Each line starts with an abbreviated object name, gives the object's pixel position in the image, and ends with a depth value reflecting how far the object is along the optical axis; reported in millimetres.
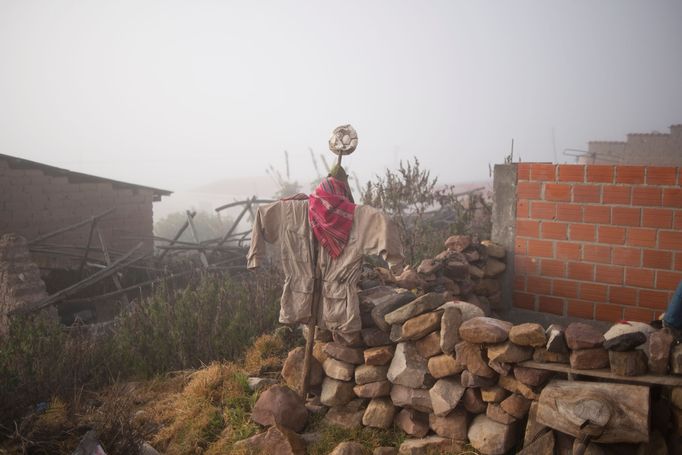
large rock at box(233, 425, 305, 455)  3043
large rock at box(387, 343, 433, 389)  3082
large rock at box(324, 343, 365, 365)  3385
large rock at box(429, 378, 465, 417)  2904
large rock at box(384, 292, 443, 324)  3139
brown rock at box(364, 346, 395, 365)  3246
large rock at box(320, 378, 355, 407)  3391
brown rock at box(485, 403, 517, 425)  2793
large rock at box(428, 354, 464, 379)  2953
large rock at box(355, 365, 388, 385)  3268
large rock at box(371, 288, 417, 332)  3299
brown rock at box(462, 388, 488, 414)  2926
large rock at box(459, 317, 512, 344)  2758
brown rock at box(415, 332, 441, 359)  3076
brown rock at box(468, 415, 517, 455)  2756
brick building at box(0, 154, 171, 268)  9422
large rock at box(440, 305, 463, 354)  2951
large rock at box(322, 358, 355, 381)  3385
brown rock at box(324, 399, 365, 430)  3312
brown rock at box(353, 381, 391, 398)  3244
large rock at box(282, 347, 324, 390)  3578
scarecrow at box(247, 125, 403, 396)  3115
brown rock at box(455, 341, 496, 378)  2828
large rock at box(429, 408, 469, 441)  2930
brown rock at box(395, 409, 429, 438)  3098
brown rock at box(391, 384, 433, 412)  3064
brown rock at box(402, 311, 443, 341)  3062
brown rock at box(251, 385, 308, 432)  3269
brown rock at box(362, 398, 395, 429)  3220
